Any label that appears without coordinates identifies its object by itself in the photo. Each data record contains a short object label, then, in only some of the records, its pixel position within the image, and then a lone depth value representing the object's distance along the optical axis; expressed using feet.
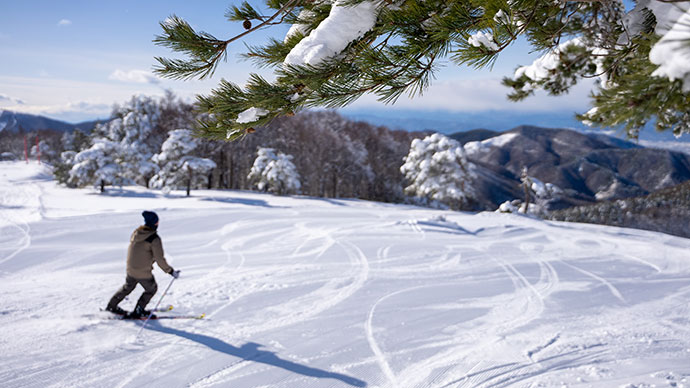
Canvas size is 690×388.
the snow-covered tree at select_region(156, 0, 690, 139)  5.91
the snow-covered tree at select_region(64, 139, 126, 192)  89.25
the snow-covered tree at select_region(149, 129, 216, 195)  85.35
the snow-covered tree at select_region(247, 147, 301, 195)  94.94
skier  17.87
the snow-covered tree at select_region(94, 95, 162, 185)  102.17
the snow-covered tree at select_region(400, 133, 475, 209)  89.61
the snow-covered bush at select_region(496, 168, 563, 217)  76.49
